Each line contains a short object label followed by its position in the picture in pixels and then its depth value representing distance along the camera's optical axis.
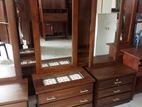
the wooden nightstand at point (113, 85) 2.08
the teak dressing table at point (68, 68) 1.83
